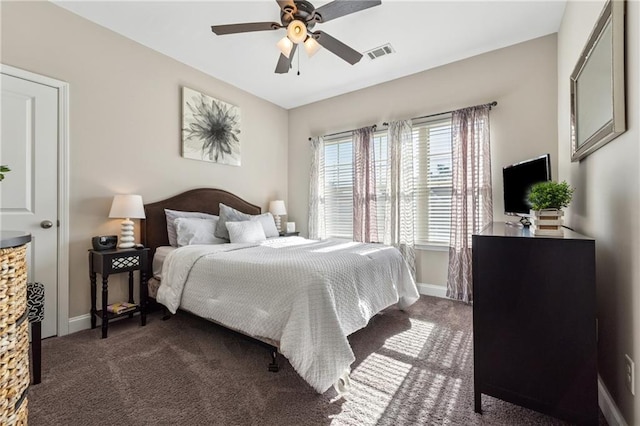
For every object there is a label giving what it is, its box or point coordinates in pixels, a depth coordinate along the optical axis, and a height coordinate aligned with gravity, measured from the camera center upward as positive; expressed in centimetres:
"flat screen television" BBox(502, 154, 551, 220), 243 +31
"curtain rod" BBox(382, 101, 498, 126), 332 +126
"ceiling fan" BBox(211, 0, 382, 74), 216 +151
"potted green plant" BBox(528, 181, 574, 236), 158 +4
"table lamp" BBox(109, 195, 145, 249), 277 +2
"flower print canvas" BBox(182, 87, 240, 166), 361 +114
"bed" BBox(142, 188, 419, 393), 175 -58
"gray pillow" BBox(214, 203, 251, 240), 344 -5
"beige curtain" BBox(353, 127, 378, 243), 416 +38
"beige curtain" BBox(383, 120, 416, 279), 384 +28
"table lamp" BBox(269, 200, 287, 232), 454 +9
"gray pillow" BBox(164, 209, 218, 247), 322 -9
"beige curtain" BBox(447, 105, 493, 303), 333 +27
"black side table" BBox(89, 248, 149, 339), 255 -50
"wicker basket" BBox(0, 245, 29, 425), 90 -41
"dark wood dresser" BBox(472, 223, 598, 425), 137 -55
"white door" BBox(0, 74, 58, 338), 234 +34
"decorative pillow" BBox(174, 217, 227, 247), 314 -20
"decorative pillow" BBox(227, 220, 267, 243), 330 -21
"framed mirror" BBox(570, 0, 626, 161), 137 +72
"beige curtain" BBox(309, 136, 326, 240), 474 +40
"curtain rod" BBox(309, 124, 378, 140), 417 +126
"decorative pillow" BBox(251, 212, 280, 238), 395 -15
